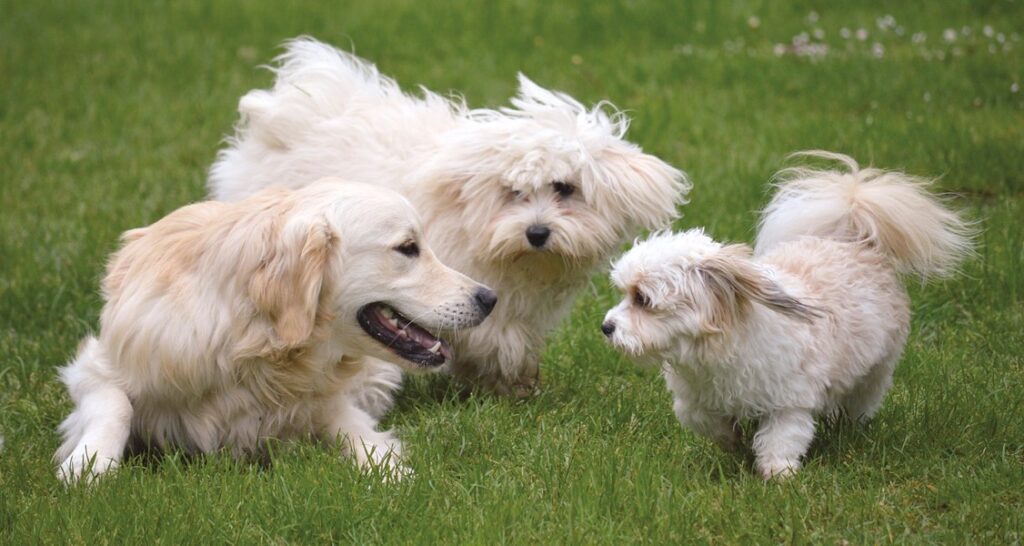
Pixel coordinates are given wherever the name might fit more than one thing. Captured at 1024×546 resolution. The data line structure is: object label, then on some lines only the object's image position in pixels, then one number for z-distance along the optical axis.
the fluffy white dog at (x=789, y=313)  7.96
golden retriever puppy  8.44
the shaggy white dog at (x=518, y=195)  10.40
